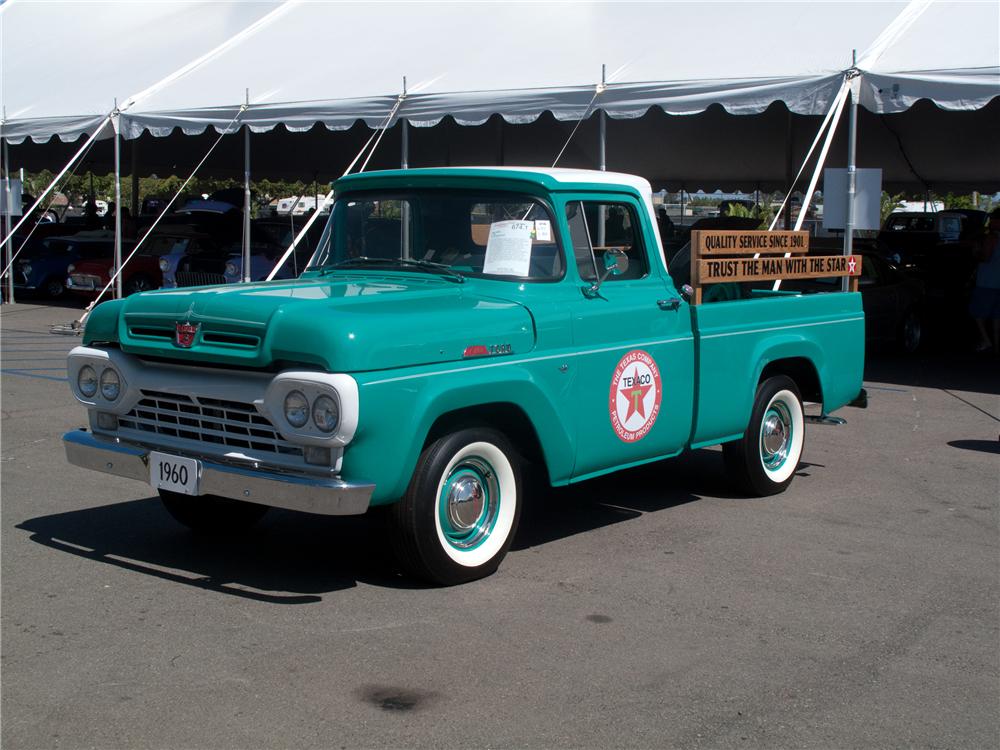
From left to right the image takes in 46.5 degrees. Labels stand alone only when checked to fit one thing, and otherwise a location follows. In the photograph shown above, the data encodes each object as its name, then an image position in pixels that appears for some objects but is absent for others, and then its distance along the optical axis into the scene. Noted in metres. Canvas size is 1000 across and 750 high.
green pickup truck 5.07
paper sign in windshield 6.14
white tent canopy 12.16
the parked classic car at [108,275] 20.34
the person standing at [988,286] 14.93
